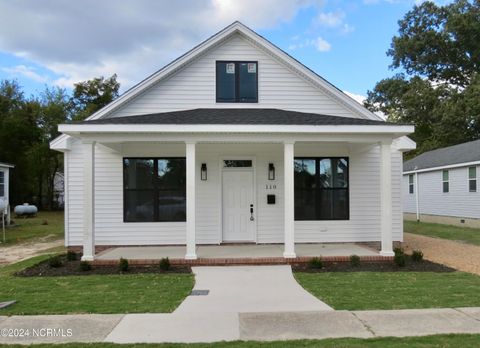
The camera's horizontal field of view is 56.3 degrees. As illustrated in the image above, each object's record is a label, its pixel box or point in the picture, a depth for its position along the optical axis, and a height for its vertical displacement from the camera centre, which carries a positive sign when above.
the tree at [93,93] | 43.52 +9.68
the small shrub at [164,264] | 9.23 -1.52
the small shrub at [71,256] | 10.74 -1.54
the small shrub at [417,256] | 10.12 -1.55
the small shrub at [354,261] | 9.62 -1.56
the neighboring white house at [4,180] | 24.50 +0.68
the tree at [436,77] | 33.69 +9.70
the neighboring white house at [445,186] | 20.59 +0.06
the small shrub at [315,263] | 9.41 -1.57
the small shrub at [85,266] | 9.30 -1.57
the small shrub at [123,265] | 9.20 -1.53
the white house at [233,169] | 12.12 +0.58
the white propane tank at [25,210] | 28.61 -1.16
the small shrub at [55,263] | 9.68 -1.54
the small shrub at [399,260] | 9.50 -1.54
